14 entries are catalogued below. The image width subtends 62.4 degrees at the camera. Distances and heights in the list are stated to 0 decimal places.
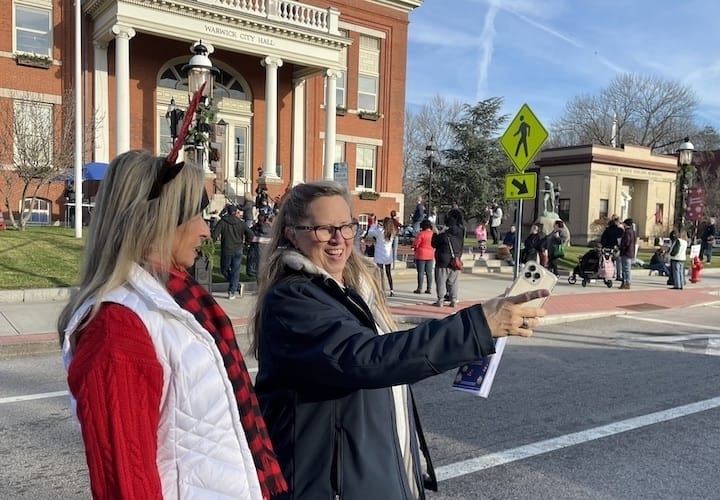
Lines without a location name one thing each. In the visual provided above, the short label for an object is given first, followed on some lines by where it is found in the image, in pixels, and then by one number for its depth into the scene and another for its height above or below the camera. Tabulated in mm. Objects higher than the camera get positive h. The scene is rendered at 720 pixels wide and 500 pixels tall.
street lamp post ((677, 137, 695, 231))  23122 +2188
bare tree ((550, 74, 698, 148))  63219 +10143
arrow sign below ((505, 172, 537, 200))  9930 +453
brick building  22594 +5435
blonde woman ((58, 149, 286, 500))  1336 -381
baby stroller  16969 -1513
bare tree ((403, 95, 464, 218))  65688 +7943
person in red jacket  13164 -992
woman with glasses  1629 -429
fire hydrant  19297 -1692
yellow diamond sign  9961 +1278
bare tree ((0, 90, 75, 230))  17953 +1660
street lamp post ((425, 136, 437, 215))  31209 +3137
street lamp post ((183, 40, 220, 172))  11648 +2440
